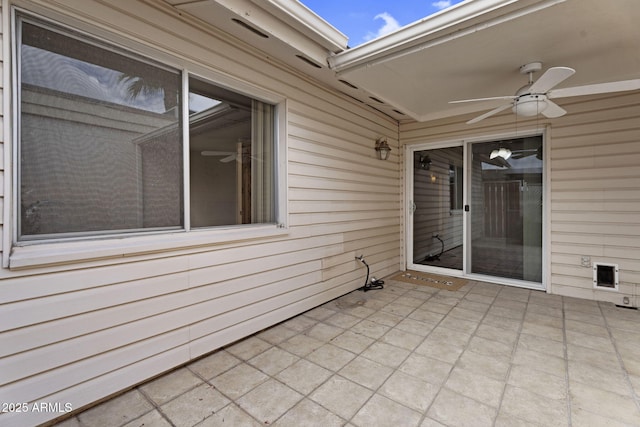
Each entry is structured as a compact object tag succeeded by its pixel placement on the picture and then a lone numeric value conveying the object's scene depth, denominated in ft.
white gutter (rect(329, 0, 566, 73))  6.36
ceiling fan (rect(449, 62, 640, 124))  7.27
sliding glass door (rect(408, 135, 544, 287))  12.53
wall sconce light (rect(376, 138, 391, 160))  13.91
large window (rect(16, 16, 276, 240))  5.04
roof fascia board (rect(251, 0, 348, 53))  6.82
